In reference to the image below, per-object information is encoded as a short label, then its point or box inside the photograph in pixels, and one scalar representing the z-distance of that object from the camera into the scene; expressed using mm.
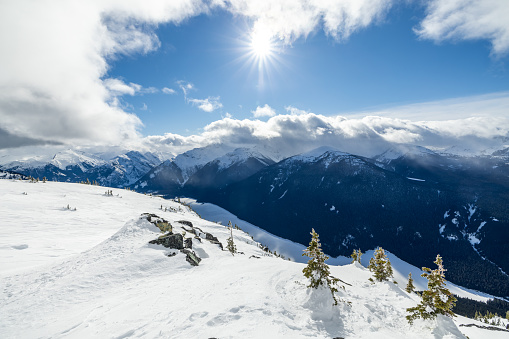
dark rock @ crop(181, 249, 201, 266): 25562
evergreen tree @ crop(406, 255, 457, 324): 15359
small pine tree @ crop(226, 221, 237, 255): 42169
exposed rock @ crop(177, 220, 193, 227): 52475
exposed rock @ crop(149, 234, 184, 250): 26297
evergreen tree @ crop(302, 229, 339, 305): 16094
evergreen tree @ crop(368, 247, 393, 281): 28011
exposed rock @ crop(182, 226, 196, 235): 45825
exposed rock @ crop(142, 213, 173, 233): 33344
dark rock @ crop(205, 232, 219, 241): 47797
